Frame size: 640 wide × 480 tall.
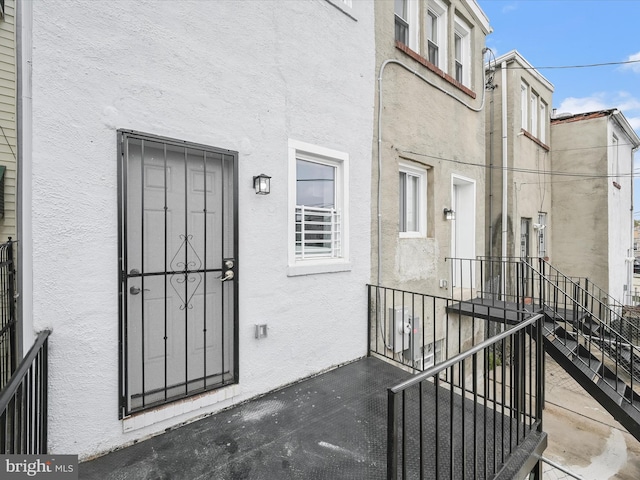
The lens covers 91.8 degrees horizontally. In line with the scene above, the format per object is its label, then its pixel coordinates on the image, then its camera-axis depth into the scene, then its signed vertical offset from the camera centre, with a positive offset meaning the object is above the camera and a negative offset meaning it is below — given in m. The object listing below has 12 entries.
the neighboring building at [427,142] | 4.42 +1.60
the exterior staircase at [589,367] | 4.13 -1.90
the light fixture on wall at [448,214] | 5.51 +0.41
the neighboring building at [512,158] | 8.28 +2.19
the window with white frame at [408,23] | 5.05 +3.53
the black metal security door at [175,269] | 2.45 -0.27
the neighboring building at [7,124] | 2.59 +0.96
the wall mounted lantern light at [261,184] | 2.98 +0.51
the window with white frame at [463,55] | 6.41 +3.78
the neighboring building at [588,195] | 9.77 +1.34
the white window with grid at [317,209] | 3.37 +0.34
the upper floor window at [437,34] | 5.65 +3.78
